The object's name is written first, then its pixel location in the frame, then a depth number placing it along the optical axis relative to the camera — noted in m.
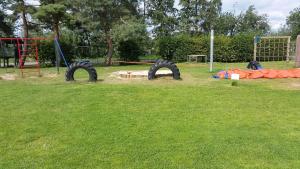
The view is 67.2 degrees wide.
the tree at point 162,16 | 20.22
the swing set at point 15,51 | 12.41
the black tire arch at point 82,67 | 7.00
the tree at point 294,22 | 23.94
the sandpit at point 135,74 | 7.66
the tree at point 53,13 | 11.91
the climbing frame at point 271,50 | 15.34
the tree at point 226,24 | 24.60
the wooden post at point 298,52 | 10.42
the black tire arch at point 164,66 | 7.19
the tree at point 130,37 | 12.83
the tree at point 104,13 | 12.74
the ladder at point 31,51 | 12.95
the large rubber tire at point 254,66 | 9.83
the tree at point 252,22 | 26.81
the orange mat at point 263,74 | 7.53
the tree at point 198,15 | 22.11
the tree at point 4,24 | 13.39
